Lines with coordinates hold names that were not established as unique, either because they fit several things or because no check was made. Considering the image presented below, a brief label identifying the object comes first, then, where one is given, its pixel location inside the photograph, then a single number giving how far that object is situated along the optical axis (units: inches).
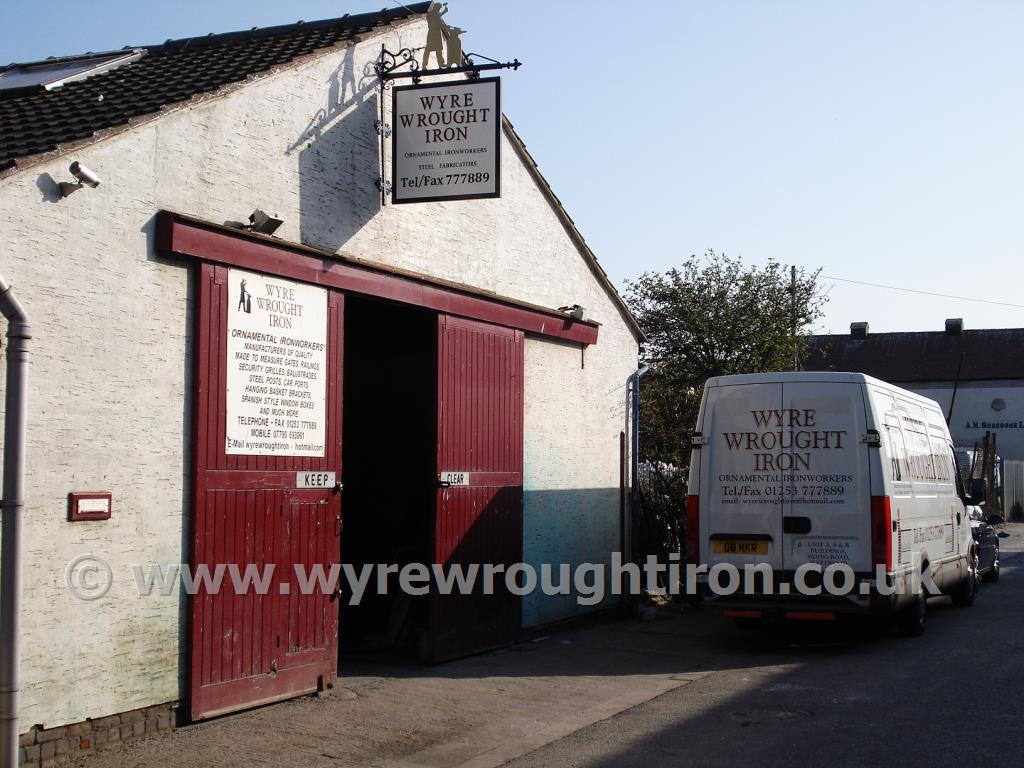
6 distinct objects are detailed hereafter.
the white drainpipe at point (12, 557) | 237.0
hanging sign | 390.6
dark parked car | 714.8
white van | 434.0
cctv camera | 275.0
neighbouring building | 2401.6
